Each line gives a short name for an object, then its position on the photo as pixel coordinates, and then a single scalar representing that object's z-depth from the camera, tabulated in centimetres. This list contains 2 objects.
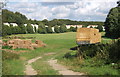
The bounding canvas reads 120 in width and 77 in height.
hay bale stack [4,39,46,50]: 3224
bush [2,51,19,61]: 1824
